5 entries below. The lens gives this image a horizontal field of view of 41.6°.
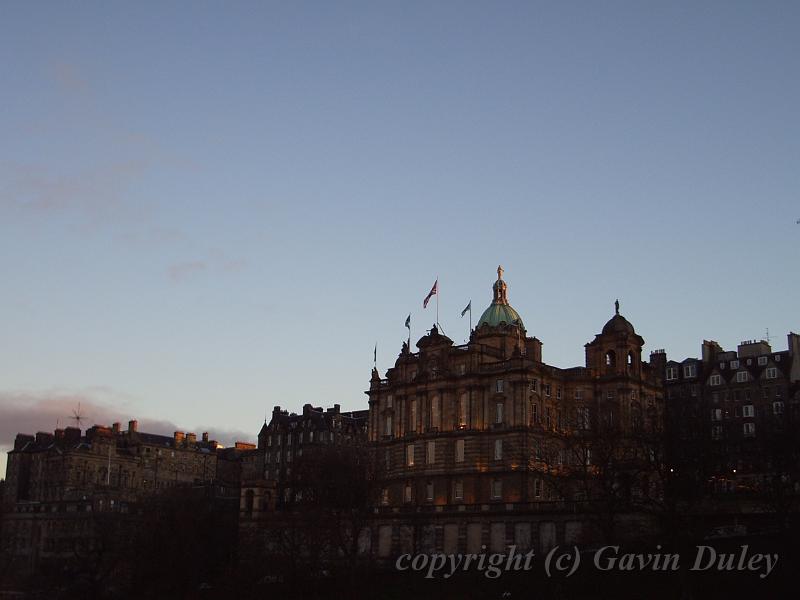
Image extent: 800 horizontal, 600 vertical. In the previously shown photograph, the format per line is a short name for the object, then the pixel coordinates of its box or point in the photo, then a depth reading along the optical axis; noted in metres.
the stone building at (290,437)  162.88
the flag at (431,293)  125.88
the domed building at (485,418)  112.88
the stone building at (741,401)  98.81
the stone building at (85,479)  146.12
